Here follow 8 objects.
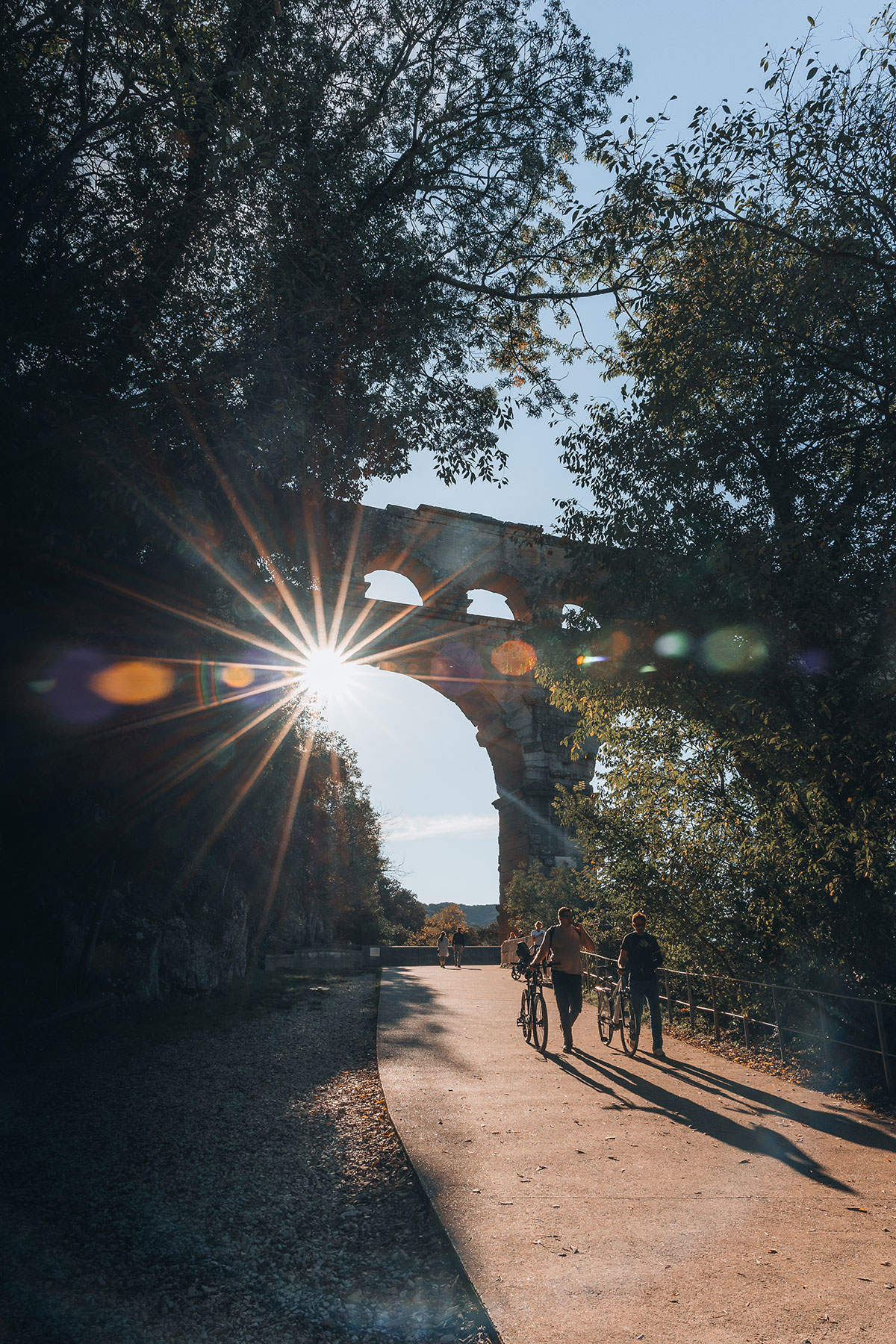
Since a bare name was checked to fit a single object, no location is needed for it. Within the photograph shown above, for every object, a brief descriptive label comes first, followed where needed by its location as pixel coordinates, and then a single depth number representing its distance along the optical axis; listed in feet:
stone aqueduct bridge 72.28
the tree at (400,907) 145.89
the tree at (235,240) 19.74
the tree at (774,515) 22.06
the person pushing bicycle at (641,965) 28.84
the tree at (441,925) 114.42
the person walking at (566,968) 29.53
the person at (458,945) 89.86
